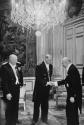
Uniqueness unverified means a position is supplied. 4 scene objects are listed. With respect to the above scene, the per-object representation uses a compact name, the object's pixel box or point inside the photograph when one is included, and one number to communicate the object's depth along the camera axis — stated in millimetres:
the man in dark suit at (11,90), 3984
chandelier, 5170
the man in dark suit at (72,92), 3705
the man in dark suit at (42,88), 4642
